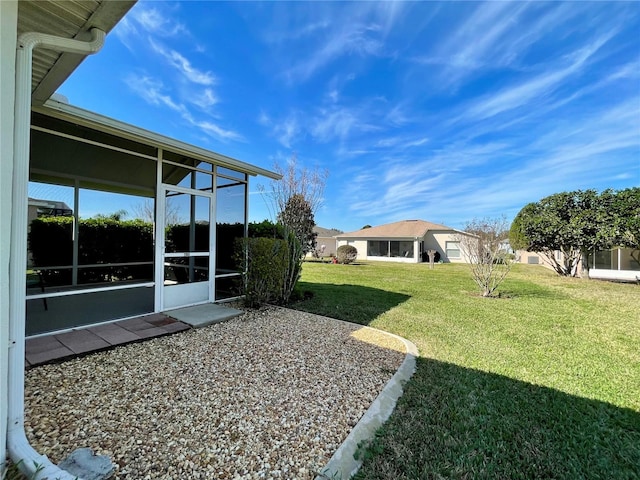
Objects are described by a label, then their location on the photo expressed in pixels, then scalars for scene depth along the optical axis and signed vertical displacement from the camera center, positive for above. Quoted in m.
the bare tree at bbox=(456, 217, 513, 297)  9.24 -0.16
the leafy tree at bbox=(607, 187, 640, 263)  11.48 +1.24
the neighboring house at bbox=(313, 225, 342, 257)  32.59 -0.11
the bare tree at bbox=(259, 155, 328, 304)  7.55 +1.31
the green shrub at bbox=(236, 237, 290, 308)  6.32 -0.53
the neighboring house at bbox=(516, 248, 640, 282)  14.71 -1.17
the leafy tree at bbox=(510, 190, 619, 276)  12.36 +0.92
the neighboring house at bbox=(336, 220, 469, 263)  25.77 +0.23
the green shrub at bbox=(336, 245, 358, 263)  22.53 -0.83
